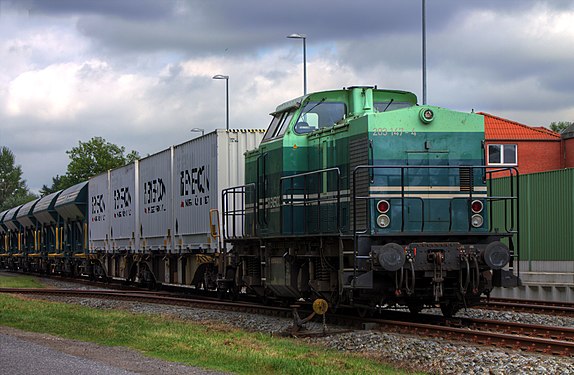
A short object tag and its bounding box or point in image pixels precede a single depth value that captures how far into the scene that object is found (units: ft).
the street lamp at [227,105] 142.02
